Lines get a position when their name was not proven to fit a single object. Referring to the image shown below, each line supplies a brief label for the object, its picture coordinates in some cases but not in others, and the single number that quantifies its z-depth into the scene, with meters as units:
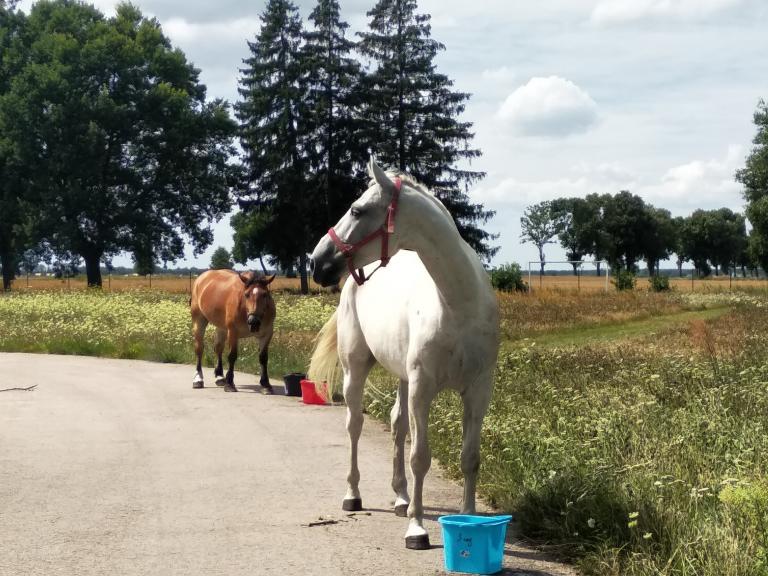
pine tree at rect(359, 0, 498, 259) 53.88
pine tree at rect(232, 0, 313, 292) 53.09
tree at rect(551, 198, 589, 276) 120.75
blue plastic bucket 5.27
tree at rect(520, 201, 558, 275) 131.50
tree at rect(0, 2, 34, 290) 54.06
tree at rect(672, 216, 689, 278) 132.88
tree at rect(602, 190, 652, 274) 115.31
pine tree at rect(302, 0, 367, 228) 52.75
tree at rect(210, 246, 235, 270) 132.55
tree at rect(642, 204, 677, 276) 116.62
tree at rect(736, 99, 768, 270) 60.34
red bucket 12.95
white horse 5.71
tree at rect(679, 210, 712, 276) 135.12
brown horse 14.55
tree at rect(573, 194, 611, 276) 116.38
